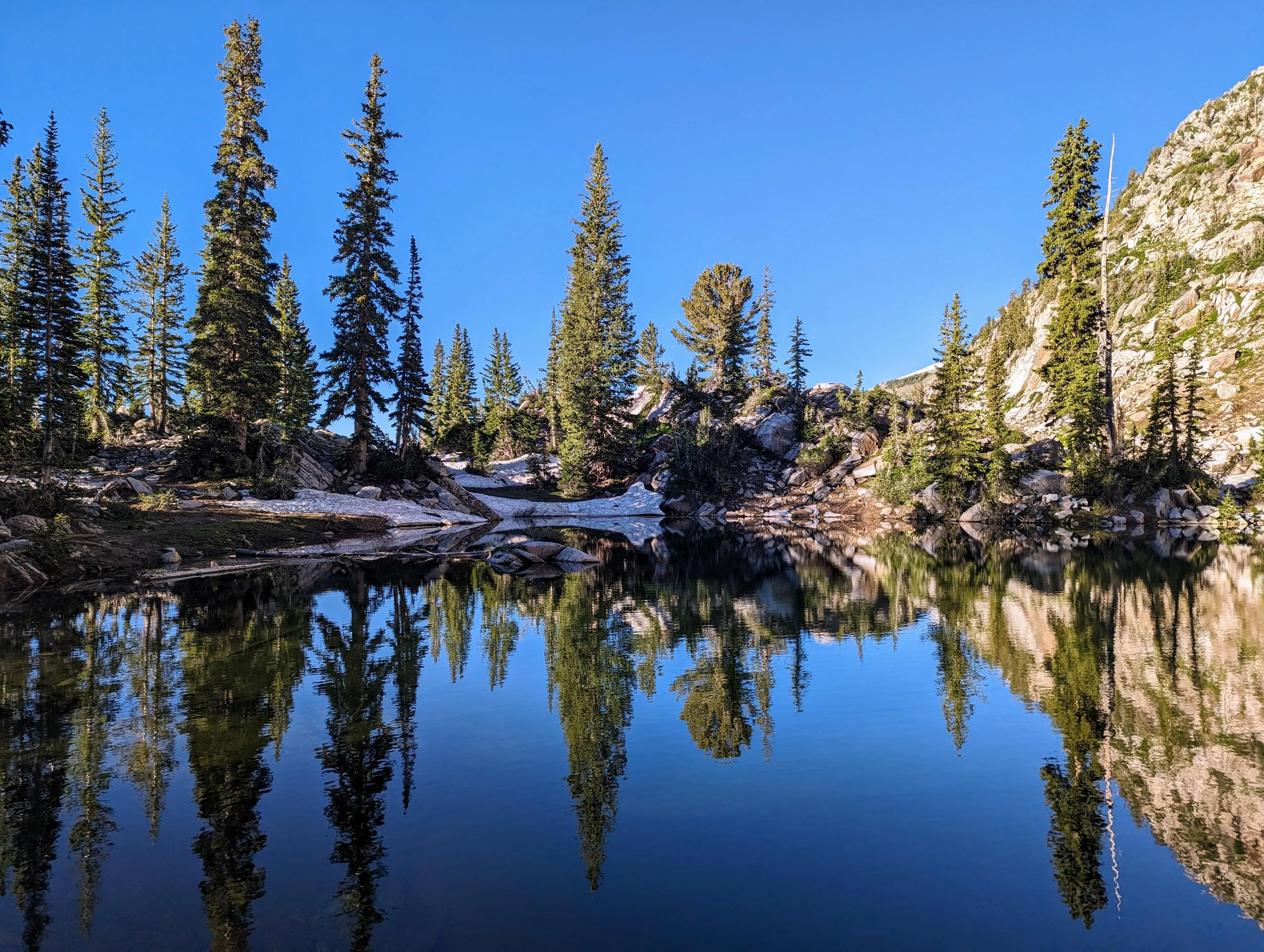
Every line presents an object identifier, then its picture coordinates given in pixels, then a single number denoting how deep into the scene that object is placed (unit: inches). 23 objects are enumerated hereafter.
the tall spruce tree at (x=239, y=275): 1583.4
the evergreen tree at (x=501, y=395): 3614.7
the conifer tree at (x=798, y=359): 3299.7
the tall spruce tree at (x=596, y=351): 2760.8
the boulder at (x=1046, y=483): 2060.8
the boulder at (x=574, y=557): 1159.6
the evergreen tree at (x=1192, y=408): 1959.9
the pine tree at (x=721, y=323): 3356.3
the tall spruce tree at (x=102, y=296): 1849.2
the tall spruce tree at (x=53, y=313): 1175.0
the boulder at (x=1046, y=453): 2201.0
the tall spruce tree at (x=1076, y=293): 2026.3
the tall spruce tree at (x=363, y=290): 1950.1
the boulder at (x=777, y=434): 2992.1
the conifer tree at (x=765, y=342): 3786.9
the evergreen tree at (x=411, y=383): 2176.4
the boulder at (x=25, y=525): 881.5
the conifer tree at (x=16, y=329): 984.3
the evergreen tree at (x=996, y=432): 2086.6
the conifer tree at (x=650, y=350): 4997.5
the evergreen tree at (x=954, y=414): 2153.1
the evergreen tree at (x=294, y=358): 2359.7
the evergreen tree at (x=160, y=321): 2060.8
